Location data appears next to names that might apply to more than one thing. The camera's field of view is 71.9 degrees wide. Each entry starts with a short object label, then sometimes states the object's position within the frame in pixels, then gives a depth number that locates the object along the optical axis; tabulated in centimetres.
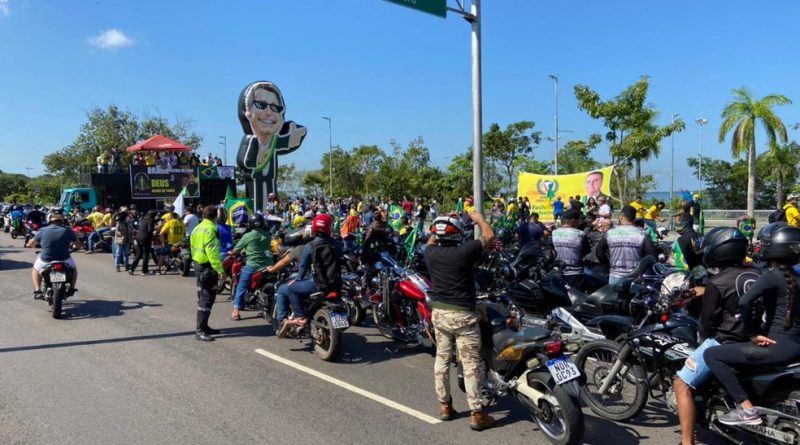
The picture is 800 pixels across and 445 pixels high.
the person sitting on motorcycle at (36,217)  1816
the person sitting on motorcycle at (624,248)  668
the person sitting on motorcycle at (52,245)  866
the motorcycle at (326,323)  628
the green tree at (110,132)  4544
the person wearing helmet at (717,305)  370
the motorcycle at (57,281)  846
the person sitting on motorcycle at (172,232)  1329
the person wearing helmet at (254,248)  835
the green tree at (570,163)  4631
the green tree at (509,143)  3834
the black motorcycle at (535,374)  402
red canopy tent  2955
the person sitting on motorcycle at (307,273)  659
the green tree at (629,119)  2173
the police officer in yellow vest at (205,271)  734
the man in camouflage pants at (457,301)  442
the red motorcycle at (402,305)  635
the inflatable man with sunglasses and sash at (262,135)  2072
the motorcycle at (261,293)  817
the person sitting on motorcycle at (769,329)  350
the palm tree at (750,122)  2352
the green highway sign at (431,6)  880
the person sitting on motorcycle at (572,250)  744
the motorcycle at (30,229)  1828
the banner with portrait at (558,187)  2162
